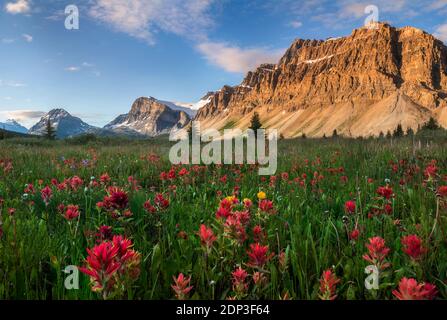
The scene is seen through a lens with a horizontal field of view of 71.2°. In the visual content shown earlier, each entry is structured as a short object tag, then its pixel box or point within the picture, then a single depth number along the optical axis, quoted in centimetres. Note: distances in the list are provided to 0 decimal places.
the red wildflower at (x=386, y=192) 242
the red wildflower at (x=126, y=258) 119
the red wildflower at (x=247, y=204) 251
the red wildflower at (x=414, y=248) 138
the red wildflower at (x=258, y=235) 202
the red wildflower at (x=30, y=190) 373
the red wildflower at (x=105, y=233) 199
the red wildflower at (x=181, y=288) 122
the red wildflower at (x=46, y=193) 289
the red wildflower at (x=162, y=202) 257
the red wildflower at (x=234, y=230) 177
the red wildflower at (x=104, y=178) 398
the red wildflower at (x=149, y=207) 264
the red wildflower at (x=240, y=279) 143
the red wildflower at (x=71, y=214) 218
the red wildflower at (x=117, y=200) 219
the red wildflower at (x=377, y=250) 132
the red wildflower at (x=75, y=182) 344
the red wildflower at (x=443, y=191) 220
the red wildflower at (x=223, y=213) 194
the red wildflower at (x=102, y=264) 106
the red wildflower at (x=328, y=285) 130
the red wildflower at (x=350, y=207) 240
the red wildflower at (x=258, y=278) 152
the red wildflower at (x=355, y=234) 202
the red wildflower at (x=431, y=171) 264
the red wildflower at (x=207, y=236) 157
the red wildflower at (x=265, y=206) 228
